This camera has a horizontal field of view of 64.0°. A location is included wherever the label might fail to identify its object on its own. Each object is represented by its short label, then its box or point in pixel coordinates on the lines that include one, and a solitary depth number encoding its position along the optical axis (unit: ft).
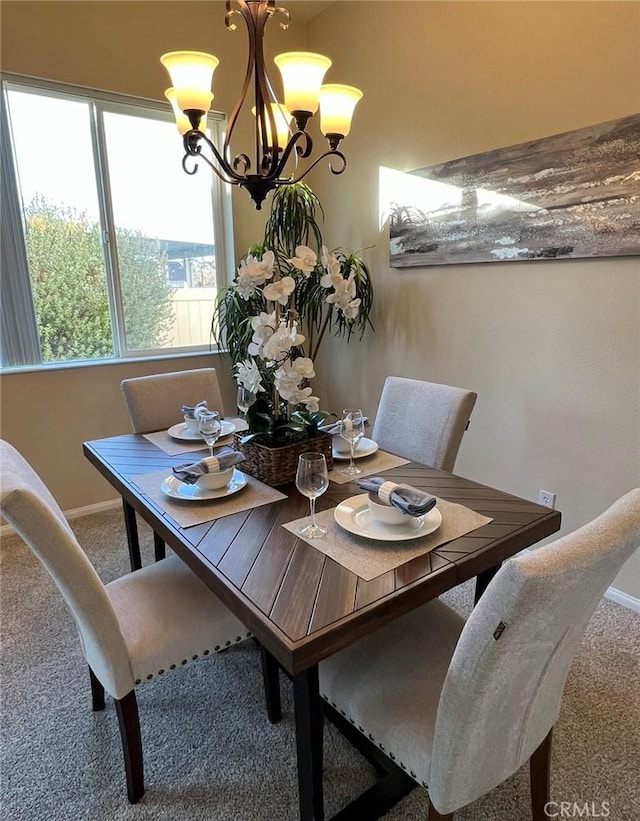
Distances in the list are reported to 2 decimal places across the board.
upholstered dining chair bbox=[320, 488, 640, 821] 2.66
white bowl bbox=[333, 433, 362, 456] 5.99
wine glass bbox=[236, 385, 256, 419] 5.19
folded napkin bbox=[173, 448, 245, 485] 4.88
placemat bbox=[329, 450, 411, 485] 5.41
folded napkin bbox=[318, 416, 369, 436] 5.91
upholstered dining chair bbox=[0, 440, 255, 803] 3.65
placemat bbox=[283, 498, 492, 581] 3.78
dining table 3.24
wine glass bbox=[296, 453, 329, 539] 4.00
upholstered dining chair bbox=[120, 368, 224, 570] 7.09
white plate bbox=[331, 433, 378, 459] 5.94
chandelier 5.16
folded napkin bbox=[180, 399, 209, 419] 6.81
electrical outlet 7.88
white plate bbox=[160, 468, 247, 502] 4.88
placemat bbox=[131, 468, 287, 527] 4.59
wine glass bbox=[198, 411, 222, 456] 5.55
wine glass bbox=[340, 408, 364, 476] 5.38
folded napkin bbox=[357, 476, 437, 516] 4.09
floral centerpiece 4.78
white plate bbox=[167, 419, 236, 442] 6.67
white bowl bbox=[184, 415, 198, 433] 6.84
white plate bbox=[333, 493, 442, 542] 4.09
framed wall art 6.39
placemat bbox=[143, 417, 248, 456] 6.43
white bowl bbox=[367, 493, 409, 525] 4.21
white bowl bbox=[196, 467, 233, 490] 4.94
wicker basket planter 5.24
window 9.08
